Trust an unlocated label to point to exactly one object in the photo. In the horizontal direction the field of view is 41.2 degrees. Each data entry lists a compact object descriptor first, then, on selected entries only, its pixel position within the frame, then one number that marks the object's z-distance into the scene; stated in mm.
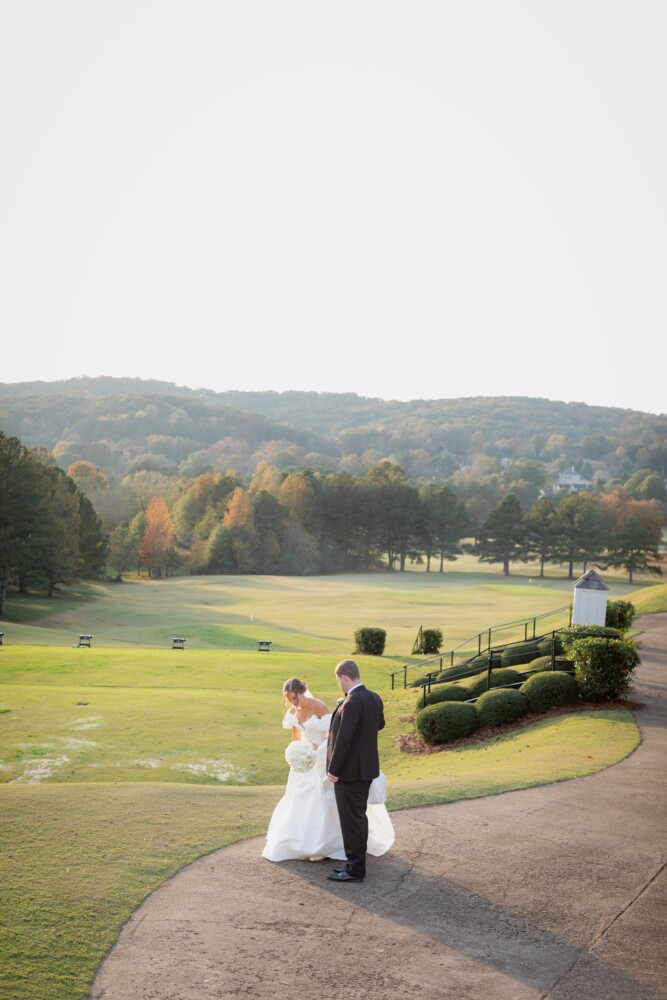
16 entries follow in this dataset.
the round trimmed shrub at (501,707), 20109
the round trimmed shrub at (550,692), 20469
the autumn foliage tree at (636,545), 97000
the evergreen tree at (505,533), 104875
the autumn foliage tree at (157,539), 96625
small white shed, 28766
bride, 9633
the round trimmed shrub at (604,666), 20125
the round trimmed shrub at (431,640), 38281
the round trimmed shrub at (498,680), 22484
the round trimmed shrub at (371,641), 38344
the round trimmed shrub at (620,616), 30141
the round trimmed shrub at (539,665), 22766
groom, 9398
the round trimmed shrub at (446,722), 19656
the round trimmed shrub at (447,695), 21781
